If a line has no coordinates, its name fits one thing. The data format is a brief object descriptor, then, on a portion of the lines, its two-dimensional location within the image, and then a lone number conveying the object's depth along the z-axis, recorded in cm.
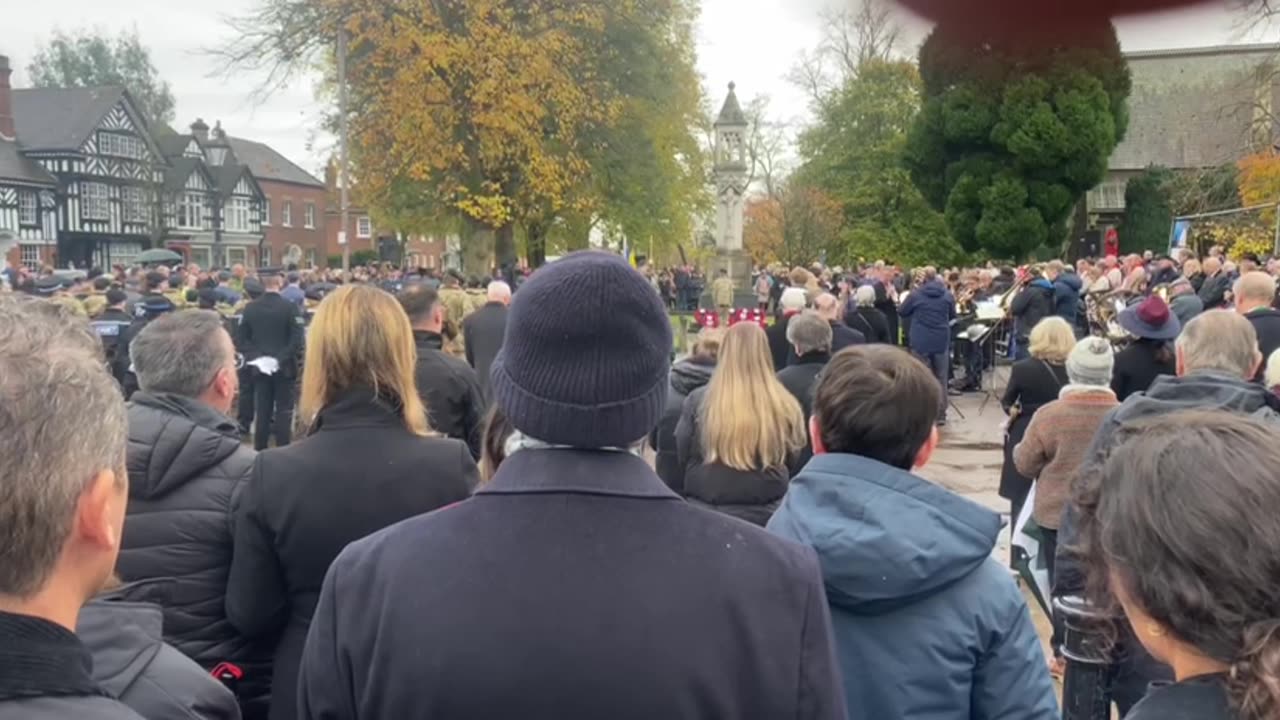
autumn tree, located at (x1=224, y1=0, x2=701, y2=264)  2538
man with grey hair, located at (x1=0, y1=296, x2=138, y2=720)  127
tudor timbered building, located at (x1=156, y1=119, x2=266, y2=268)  6444
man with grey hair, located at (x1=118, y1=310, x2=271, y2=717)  292
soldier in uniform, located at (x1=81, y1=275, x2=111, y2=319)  1116
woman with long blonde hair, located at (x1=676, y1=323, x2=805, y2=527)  427
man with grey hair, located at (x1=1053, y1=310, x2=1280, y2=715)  359
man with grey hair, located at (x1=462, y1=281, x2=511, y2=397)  897
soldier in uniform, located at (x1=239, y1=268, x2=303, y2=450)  1030
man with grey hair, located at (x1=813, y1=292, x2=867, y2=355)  802
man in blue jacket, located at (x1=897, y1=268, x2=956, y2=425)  1350
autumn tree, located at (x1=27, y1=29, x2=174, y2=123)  6700
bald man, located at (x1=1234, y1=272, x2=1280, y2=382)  751
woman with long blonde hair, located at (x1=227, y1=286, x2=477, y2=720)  288
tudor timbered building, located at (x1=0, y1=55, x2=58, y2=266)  5172
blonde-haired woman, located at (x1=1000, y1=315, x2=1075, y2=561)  679
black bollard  293
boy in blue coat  227
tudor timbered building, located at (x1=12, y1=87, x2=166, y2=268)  5600
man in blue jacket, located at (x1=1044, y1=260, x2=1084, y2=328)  1496
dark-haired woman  142
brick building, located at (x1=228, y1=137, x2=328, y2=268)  7356
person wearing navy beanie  146
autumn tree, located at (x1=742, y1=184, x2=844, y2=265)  4222
